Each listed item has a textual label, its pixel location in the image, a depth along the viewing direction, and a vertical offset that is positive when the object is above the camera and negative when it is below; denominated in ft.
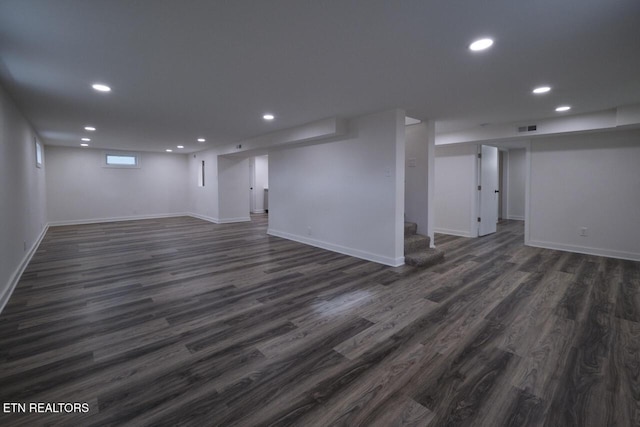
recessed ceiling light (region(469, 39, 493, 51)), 7.47 +3.87
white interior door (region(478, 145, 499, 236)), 22.20 +0.42
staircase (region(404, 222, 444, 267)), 14.74 -2.99
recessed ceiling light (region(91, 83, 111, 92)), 10.77 +4.03
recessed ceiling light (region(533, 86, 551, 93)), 11.09 +4.01
